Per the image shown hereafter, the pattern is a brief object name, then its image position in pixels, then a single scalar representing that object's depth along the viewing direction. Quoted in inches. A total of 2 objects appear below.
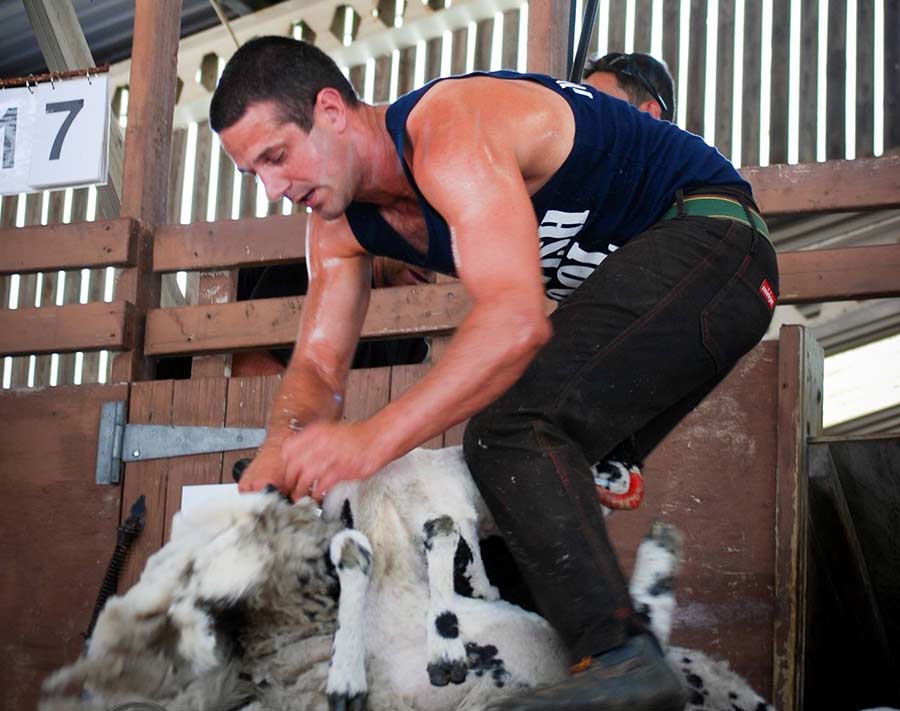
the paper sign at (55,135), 210.2
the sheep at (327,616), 98.5
